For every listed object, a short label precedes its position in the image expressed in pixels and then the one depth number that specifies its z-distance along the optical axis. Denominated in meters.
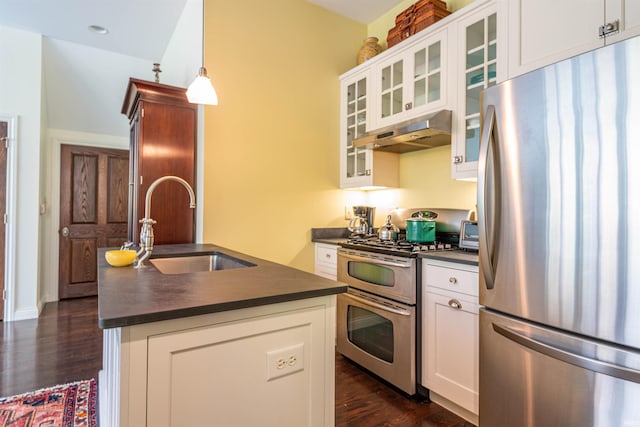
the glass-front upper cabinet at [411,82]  2.43
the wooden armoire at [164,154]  2.52
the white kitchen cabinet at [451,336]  1.84
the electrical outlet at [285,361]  1.06
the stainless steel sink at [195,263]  2.00
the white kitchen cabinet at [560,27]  1.50
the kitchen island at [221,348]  0.86
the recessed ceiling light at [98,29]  3.29
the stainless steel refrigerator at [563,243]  1.08
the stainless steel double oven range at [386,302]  2.12
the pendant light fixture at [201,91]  1.90
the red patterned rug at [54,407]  1.88
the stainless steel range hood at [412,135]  2.29
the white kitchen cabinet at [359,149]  3.00
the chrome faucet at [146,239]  1.64
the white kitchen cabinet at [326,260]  2.91
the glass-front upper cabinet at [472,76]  2.10
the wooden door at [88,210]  4.48
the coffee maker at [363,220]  3.13
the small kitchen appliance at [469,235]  2.12
